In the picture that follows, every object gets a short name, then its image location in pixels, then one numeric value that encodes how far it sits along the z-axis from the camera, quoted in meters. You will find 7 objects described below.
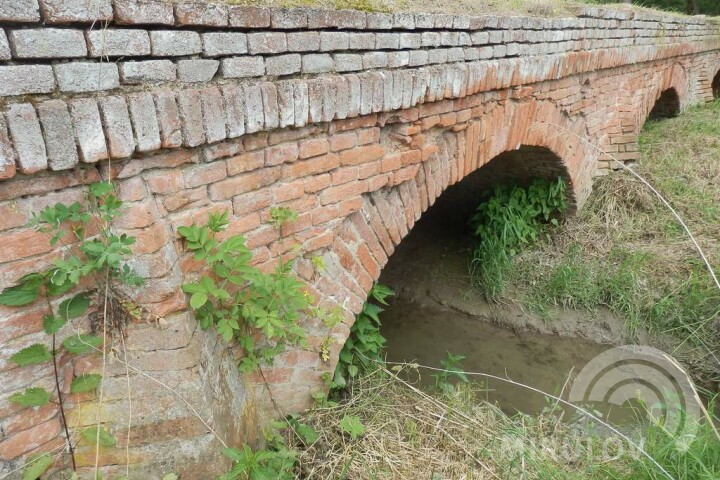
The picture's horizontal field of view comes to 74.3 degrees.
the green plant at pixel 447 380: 3.53
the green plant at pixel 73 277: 1.56
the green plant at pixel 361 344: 3.24
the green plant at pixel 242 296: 1.92
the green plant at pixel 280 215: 2.24
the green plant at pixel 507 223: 5.67
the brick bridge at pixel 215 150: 1.50
